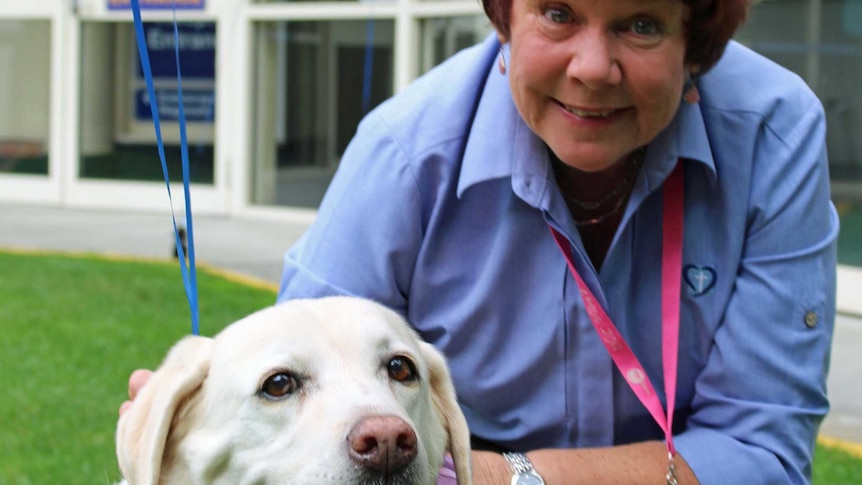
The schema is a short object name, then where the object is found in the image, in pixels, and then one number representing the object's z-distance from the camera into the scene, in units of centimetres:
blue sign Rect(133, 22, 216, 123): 1488
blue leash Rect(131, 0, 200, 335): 281
